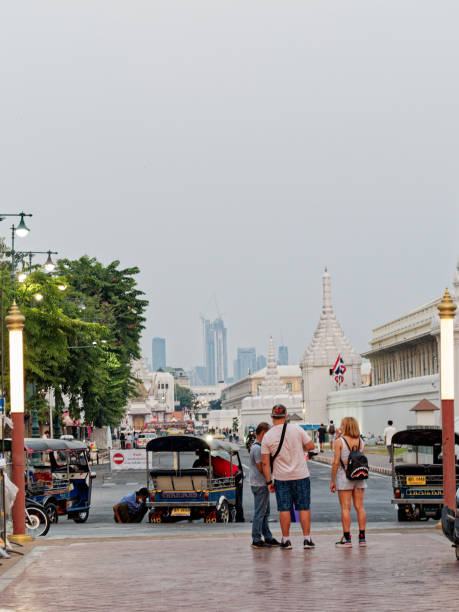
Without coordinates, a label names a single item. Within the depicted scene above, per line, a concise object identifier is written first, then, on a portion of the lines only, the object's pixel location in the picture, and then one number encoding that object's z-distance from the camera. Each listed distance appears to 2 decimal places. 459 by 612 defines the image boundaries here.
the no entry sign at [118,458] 50.43
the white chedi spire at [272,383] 174.00
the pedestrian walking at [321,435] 79.56
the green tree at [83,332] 46.50
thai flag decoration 110.00
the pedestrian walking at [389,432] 50.38
